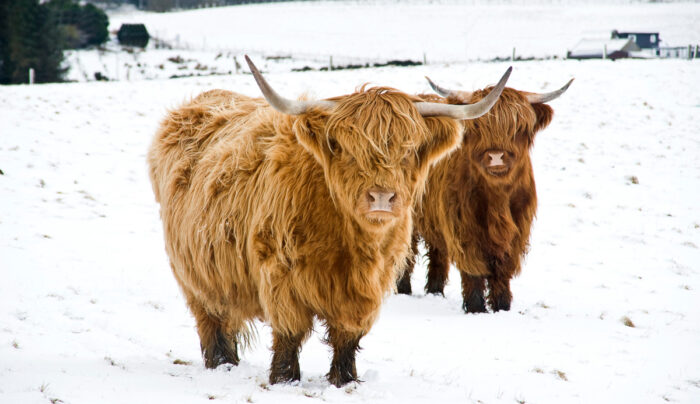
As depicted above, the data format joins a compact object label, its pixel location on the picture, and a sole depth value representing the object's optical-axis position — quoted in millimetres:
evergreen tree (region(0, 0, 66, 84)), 55000
